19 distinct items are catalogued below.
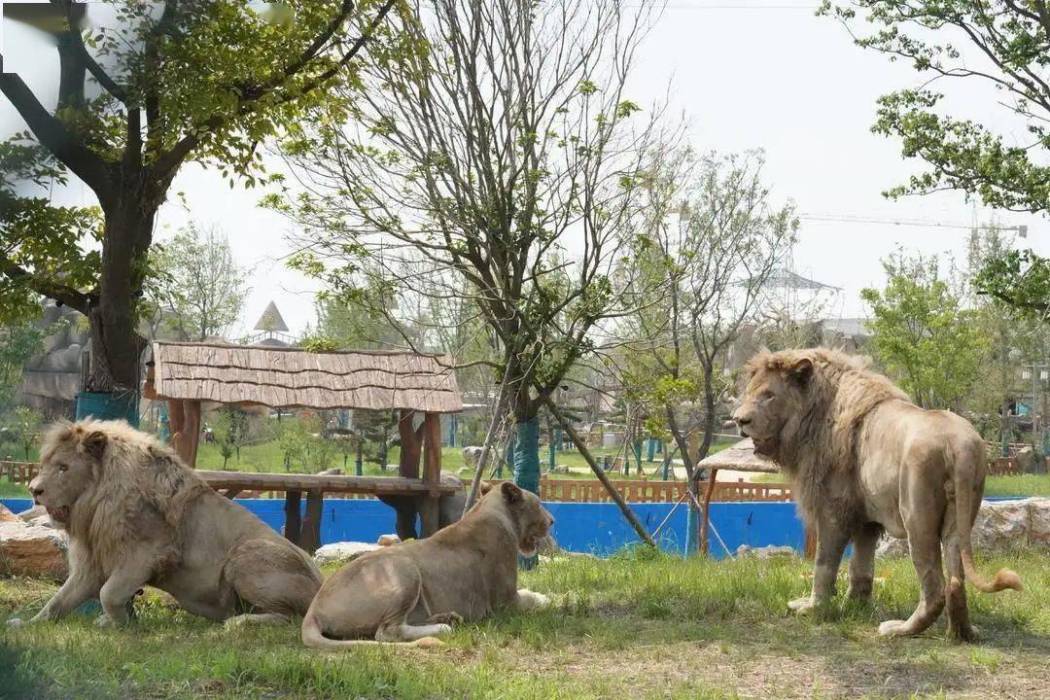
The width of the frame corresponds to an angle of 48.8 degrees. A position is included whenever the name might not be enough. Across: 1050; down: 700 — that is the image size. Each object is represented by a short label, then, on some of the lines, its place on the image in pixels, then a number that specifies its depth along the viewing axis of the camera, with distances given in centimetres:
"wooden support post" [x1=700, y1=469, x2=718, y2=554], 2111
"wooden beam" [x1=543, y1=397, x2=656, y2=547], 1413
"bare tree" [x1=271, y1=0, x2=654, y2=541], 1266
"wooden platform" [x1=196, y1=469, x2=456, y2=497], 1830
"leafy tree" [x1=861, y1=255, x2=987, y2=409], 3431
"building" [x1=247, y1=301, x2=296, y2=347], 6973
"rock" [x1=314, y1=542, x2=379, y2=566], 1450
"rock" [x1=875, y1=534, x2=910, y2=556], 1401
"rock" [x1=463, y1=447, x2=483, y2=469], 4471
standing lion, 687
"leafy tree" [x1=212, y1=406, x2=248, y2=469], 4119
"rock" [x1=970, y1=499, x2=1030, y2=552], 1313
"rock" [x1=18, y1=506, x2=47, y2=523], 1608
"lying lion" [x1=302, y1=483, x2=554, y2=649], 737
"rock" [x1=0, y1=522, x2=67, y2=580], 1091
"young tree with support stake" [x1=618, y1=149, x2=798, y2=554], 2566
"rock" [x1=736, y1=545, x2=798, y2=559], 1670
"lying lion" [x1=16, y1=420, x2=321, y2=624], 828
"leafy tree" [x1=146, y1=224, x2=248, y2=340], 4844
